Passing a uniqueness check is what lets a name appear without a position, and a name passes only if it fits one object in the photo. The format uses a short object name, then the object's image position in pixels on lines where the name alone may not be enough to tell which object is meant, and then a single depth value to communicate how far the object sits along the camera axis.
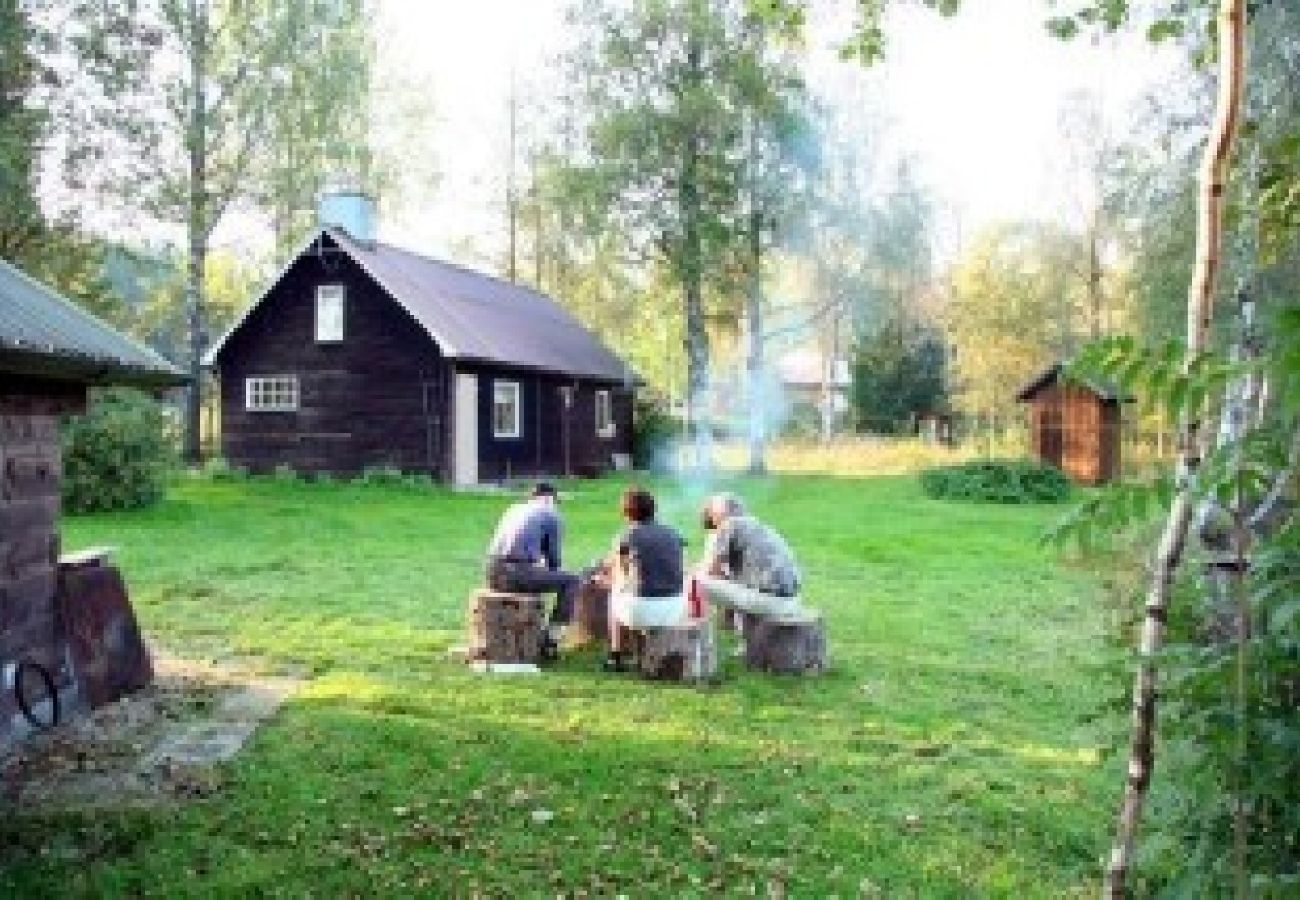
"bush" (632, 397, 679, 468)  33.53
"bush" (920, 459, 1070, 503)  25.00
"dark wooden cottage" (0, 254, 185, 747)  6.38
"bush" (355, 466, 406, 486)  23.71
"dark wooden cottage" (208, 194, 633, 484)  24.06
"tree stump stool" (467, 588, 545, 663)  8.59
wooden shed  28.44
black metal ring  6.63
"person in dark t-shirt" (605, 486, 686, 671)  8.49
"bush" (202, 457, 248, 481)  24.48
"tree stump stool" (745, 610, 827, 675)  8.69
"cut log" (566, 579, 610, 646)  9.27
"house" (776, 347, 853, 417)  53.84
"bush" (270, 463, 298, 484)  24.44
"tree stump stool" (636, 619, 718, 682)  8.31
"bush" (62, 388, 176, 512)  17.25
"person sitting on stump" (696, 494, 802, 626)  8.80
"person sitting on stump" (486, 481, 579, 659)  8.98
